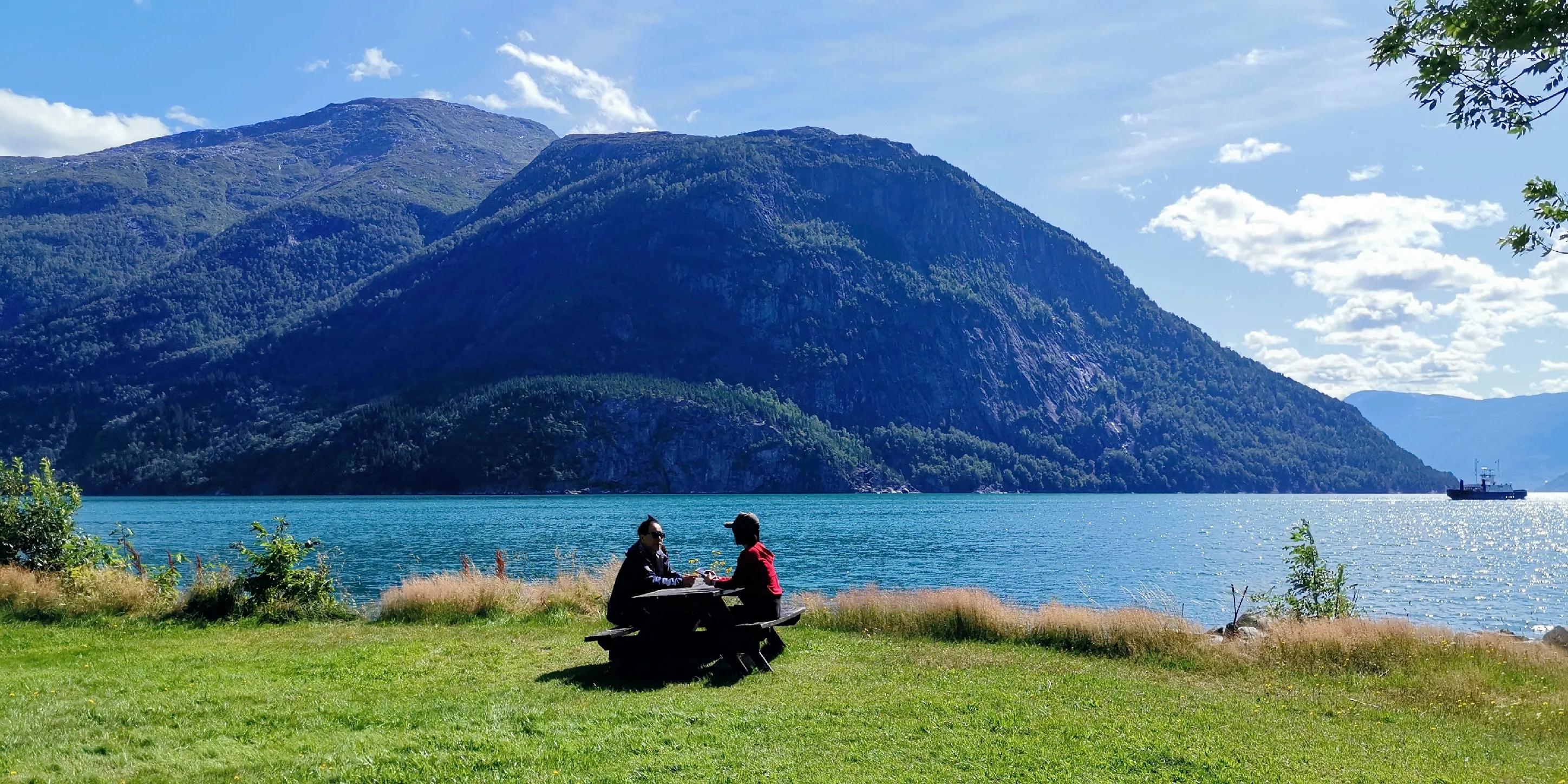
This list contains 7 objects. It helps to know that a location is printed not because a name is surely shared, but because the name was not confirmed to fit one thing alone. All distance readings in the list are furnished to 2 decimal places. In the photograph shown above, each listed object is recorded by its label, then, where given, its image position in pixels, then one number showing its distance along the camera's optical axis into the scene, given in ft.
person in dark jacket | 39.47
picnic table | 38.42
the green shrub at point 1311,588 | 61.36
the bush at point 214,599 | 57.21
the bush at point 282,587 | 57.41
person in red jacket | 40.11
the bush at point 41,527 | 68.39
